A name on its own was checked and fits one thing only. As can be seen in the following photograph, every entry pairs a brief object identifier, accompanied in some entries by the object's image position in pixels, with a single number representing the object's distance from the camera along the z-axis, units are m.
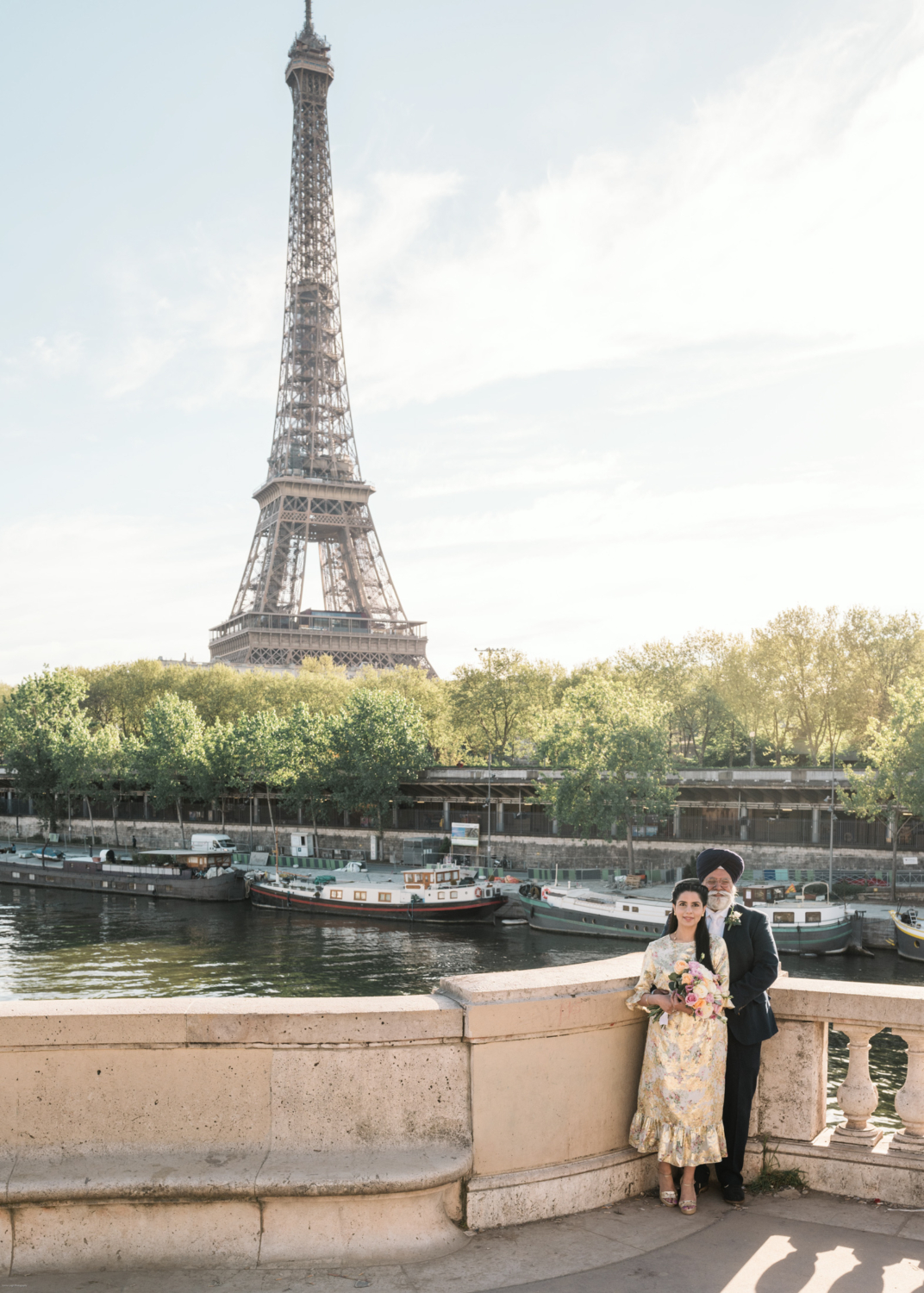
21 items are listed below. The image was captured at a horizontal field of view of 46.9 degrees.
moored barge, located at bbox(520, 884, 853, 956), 42.31
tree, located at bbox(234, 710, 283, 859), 74.69
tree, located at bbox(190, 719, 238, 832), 78.12
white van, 70.94
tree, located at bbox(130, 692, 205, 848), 79.69
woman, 6.12
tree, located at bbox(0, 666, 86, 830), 89.12
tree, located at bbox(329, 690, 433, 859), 69.31
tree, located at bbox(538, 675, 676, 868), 57.97
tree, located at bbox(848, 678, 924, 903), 50.03
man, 6.34
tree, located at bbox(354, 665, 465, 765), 87.31
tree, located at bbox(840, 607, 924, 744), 76.31
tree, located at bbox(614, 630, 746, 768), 86.06
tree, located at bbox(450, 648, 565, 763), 85.06
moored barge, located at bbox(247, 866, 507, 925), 51.34
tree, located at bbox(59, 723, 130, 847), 85.50
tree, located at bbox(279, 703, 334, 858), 71.81
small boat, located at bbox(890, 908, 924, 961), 40.88
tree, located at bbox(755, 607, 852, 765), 77.25
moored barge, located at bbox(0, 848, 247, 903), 60.94
